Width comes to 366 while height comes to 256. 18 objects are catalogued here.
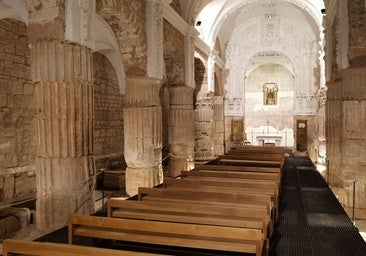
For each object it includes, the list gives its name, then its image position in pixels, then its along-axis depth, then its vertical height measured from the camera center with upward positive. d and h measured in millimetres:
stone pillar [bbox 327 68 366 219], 7848 -465
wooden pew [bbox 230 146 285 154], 12075 -1061
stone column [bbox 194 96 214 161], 14539 -354
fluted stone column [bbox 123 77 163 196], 8250 -233
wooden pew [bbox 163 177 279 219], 5570 -1079
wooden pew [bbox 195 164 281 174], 7352 -1096
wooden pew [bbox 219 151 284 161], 10289 -1113
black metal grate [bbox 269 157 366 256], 4000 -1562
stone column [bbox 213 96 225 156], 17984 -233
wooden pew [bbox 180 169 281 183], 6457 -1082
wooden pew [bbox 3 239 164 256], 2562 -1007
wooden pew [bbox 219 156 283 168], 9422 -1197
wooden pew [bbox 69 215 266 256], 3053 -1181
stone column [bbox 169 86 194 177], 11352 -95
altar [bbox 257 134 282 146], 23711 -1297
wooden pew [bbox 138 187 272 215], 4629 -1102
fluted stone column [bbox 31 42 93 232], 4934 -93
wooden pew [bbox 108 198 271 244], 3617 -1086
